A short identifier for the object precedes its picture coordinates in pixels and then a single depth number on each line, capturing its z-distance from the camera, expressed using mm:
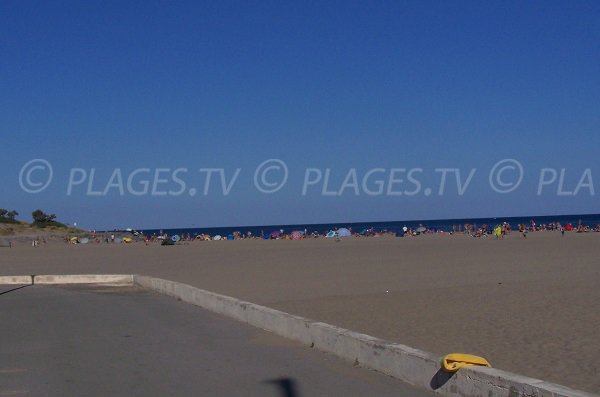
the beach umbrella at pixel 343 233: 66000
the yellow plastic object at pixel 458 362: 6523
